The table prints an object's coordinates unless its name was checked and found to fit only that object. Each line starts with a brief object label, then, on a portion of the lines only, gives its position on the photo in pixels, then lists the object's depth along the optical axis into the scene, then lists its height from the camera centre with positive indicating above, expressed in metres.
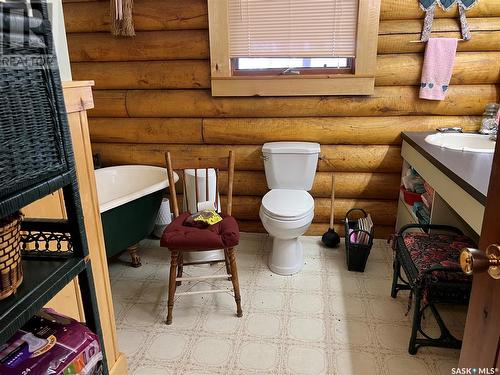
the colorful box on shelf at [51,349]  0.90 -0.65
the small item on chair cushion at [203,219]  2.33 -0.86
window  2.77 +0.20
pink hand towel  2.66 +0.02
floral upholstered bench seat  1.83 -0.97
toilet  2.55 -0.87
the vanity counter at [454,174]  1.64 -0.51
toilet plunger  3.10 -1.30
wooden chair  2.16 -0.89
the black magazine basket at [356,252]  2.71 -1.24
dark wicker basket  0.78 -0.08
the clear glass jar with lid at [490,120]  2.66 -0.35
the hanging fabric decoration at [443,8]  2.60 +0.40
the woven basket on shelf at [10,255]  0.85 -0.39
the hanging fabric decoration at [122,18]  2.86 +0.42
